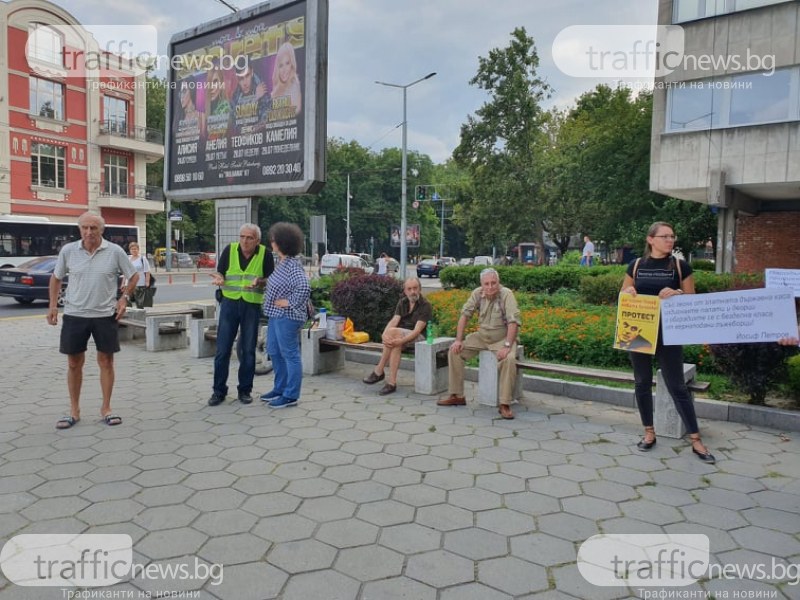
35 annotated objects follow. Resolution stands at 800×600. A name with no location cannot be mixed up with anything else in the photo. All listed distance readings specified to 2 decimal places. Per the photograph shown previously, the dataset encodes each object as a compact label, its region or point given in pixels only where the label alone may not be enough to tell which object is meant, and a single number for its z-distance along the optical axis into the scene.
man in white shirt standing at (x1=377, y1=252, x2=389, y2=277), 27.02
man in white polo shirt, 5.14
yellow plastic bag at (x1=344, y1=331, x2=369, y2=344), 7.54
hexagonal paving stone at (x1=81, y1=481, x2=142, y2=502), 3.75
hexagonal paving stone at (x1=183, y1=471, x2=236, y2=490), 3.96
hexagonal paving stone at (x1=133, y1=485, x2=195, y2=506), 3.70
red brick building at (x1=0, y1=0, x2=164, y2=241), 30.14
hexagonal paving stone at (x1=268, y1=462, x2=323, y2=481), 4.16
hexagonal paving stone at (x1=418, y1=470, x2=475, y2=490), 4.03
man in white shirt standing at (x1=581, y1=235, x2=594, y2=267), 22.42
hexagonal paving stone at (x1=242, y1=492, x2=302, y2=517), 3.58
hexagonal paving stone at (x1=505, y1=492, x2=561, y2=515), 3.67
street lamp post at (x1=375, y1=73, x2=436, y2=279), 30.44
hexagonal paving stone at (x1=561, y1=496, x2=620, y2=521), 3.62
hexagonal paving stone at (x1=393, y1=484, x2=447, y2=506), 3.77
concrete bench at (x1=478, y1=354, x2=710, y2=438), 5.11
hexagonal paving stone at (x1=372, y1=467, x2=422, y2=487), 4.09
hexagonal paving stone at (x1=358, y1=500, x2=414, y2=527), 3.50
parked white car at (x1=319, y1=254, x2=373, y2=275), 28.87
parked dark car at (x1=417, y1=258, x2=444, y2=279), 43.66
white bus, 21.33
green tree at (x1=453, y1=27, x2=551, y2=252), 26.64
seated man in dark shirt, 6.63
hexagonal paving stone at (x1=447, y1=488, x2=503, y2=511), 3.72
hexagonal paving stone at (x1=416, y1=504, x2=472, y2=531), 3.45
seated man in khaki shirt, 5.95
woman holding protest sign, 4.62
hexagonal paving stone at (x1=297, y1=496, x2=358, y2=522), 3.54
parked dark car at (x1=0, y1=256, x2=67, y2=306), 15.90
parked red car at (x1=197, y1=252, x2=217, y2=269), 44.47
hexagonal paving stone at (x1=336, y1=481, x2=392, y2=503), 3.81
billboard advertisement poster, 8.35
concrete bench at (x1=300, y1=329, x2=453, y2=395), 6.55
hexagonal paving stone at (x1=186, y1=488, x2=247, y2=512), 3.64
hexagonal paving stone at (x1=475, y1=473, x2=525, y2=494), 3.98
